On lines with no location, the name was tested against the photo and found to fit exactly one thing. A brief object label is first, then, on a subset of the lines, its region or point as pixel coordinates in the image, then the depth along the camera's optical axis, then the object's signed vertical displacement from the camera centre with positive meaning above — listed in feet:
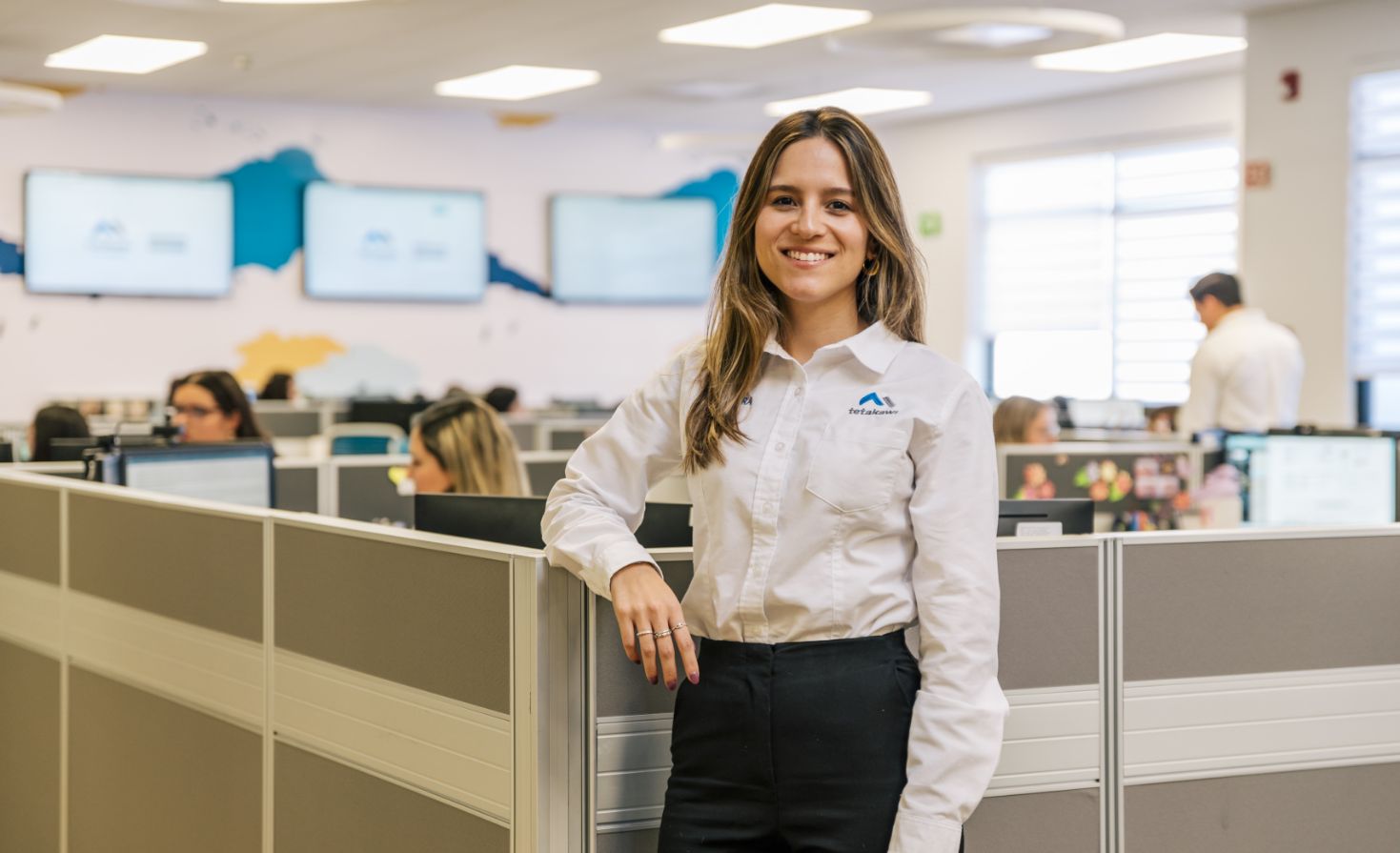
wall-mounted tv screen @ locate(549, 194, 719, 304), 38.17 +3.43
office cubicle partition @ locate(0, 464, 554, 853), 6.09 -1.38
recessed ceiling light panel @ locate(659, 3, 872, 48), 24.77 +5.83
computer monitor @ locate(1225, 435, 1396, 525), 13.60 -0.74
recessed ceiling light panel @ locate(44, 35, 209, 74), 28.17 +6.05
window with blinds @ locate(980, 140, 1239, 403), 31.81 +2.74
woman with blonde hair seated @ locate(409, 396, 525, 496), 11.40 -0.42
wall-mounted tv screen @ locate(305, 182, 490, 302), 35.58 +3.29
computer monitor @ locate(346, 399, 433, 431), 27.27 -0.33
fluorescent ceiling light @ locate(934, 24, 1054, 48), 21.76 +4.91
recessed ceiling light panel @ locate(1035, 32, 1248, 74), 27.43 +5.98
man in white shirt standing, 19.20 +0.28
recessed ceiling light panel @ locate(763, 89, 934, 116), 33.14 +6.11
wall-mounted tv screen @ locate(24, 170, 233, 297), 32.94 +3.22
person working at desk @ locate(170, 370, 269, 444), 15.08 -0.18
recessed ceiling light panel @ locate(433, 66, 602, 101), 31.12 +6.12
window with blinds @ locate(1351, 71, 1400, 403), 23.90 +2.40
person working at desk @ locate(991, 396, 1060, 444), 16.71 -0.30
